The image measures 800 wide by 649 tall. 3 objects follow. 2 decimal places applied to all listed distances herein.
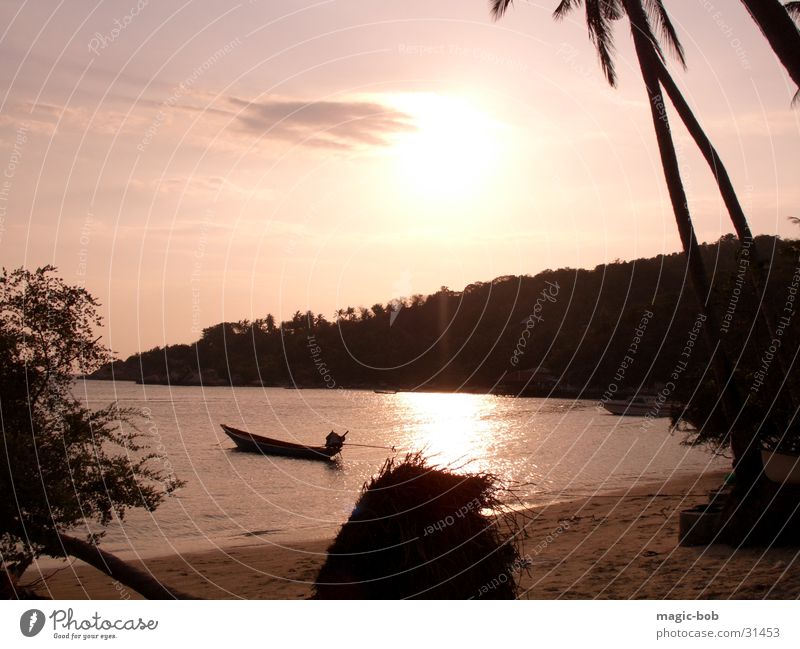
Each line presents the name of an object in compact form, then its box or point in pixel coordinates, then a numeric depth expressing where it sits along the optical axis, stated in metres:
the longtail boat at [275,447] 67.25
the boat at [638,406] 106.44
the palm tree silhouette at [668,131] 16.42
